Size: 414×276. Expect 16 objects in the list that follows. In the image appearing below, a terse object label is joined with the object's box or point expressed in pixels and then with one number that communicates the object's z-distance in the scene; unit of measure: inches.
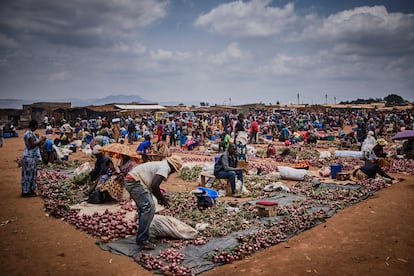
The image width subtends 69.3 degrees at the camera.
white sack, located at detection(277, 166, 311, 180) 373.4
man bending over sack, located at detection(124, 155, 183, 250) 177.2
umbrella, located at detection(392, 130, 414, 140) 439.8
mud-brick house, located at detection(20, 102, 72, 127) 1312.7
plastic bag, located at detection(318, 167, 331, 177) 406.3
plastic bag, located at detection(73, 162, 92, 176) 374.0
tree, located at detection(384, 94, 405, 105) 2463.7
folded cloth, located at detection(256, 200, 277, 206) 236.5
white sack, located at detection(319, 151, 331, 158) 547.5
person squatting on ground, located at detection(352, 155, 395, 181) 347.6
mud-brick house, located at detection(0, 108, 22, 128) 1238.9
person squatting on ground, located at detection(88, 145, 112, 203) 279.0
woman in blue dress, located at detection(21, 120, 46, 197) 293.7
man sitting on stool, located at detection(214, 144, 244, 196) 305.9
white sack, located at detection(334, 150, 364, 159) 541.8
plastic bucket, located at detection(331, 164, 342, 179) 383.2
